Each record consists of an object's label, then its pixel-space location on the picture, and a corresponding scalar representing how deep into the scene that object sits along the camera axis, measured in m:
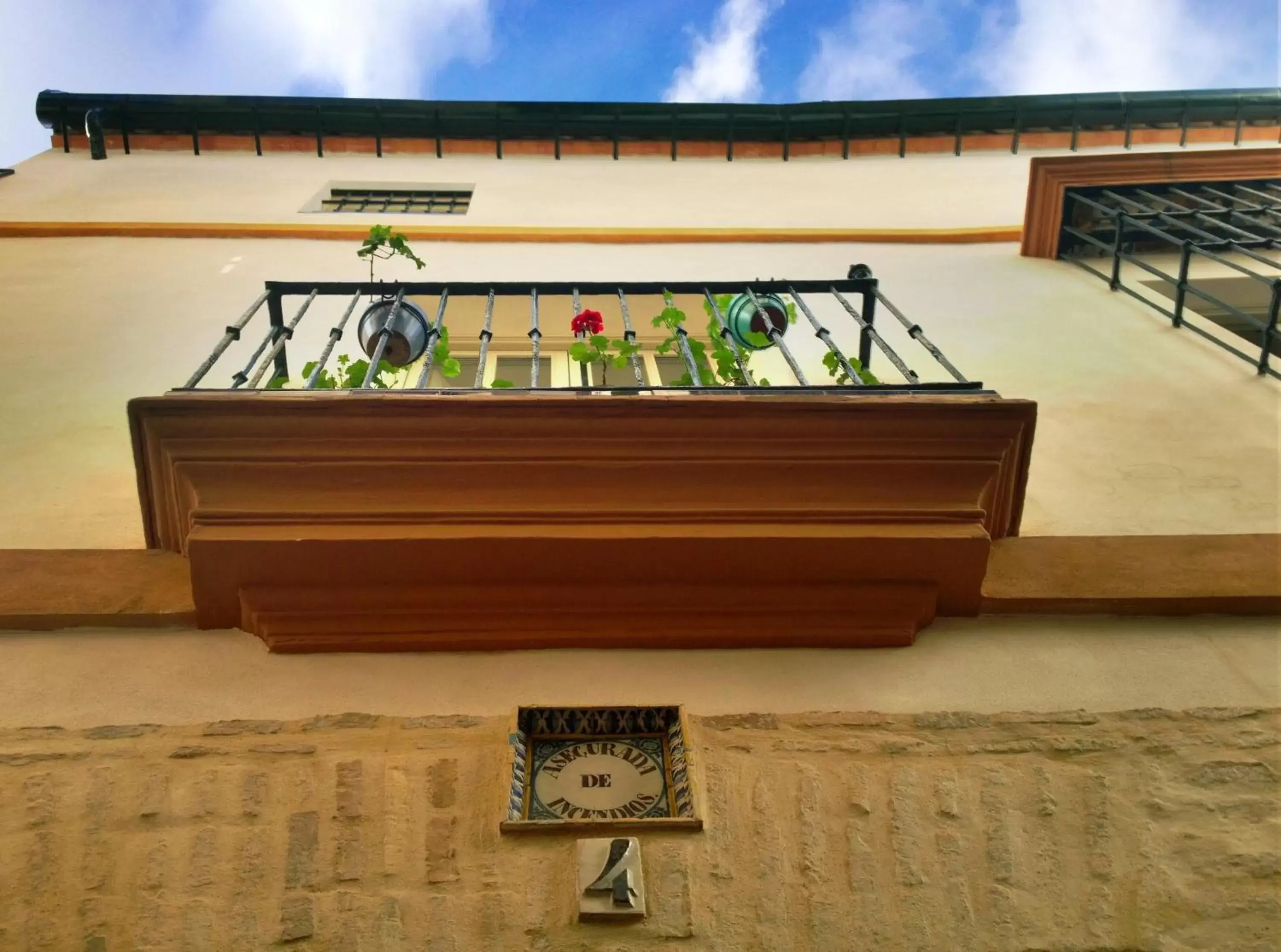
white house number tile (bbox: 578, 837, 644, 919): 2.34
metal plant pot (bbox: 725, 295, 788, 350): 4.42
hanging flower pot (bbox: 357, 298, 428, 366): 4.25
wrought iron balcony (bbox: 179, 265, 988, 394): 3.60
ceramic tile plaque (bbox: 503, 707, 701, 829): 2.59
